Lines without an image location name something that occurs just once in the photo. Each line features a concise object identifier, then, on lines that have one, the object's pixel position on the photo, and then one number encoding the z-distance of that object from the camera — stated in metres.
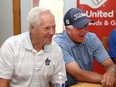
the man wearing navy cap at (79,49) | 2.11
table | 1.84
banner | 3.30
